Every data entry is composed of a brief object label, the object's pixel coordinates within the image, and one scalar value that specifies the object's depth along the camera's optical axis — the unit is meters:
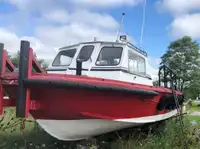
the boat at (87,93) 3.02
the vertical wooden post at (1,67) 3.17
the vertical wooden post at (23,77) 2.94
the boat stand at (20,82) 2.96
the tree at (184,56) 27.37
